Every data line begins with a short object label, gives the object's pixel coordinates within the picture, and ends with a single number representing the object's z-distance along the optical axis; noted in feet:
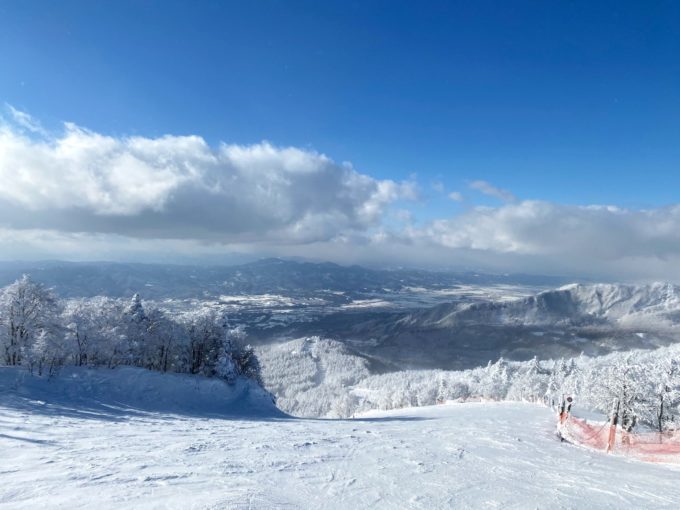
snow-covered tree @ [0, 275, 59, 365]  124.77
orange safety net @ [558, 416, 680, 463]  67.91
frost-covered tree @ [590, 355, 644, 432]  129.39
